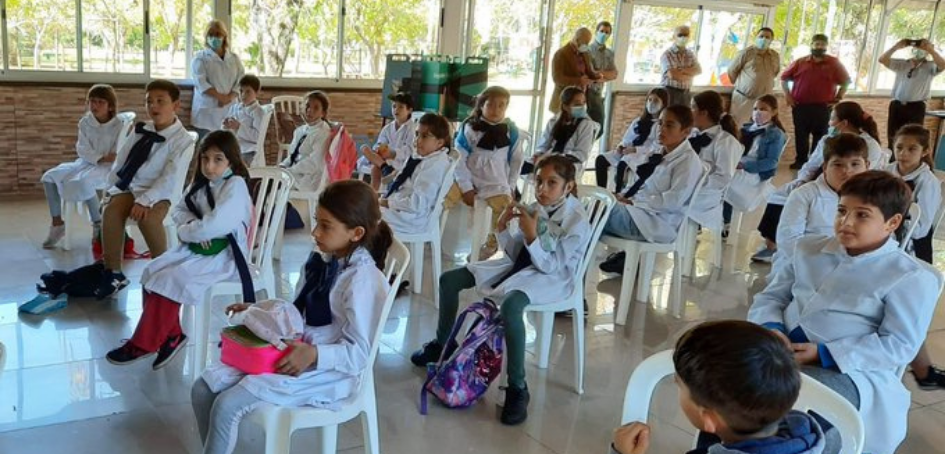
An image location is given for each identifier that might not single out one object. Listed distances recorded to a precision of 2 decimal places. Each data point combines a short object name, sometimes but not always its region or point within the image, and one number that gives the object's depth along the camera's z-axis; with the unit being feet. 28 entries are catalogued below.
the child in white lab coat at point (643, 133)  18.53
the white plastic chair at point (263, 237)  10.26
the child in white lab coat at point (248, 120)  19.07
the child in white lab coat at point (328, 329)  7.20
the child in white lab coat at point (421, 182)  13.91
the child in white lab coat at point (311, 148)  16.29
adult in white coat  20.79
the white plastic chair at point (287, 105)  21.15
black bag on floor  12.92
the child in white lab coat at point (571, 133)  17.97
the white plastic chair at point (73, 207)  15.67
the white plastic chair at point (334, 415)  7.20
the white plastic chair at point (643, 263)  13.80
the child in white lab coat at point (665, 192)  13.84
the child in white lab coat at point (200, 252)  10.30
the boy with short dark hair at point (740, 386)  4.59
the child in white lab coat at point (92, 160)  15.51
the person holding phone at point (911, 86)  30.09
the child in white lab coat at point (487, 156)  16.26
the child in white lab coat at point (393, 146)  16.69
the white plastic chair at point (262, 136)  18.70
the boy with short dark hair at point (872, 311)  7.68
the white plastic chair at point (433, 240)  14.06
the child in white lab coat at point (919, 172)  14.01
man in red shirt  29.14
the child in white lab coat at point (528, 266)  10.18
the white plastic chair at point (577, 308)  10.87
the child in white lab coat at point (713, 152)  16.17
